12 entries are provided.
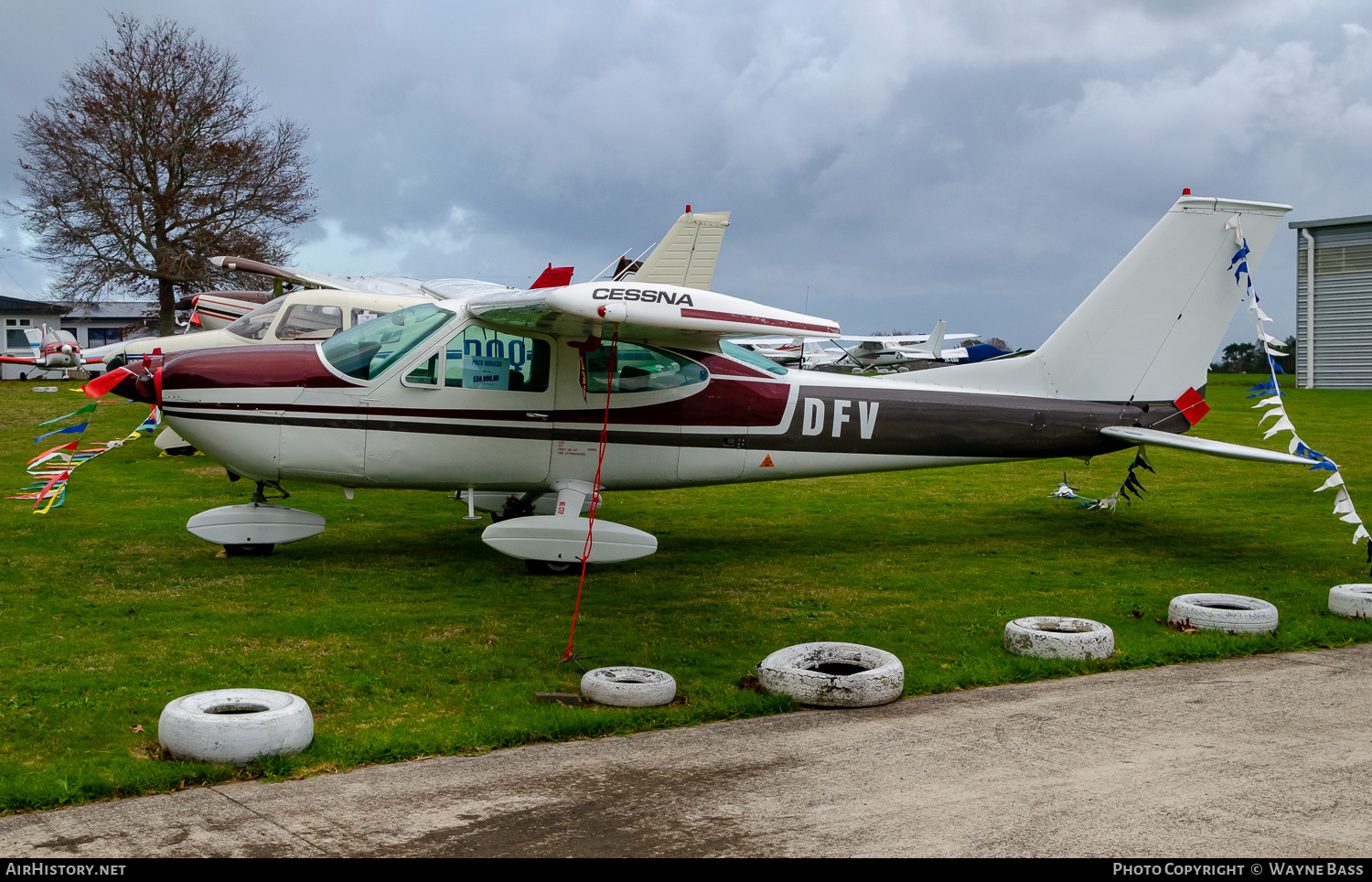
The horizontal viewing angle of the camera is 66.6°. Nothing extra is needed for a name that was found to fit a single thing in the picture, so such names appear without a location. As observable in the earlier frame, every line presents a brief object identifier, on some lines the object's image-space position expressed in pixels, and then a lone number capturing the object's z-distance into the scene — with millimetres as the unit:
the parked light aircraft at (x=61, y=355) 15234
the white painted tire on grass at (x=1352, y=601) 8016
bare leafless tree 41688
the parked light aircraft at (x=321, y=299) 14766
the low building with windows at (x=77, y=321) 50062
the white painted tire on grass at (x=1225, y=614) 7480
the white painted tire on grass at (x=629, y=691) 5945
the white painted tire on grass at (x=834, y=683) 6043
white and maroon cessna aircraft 9086
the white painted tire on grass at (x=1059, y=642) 6898
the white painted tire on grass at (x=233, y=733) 4879
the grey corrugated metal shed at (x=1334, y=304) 39844
